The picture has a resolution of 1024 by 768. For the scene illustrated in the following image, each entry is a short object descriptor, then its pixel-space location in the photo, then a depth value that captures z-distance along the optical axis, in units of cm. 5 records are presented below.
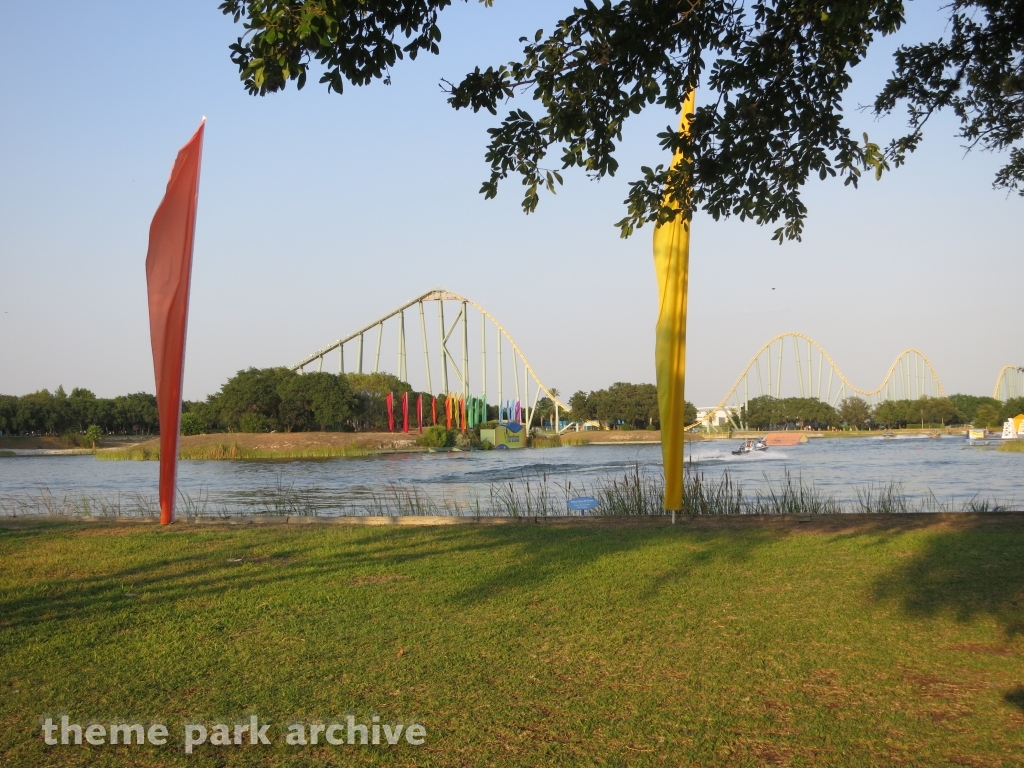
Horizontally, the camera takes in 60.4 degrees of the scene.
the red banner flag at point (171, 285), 880
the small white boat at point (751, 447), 4316
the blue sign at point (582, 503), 1165
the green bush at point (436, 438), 5378
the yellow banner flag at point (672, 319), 869
